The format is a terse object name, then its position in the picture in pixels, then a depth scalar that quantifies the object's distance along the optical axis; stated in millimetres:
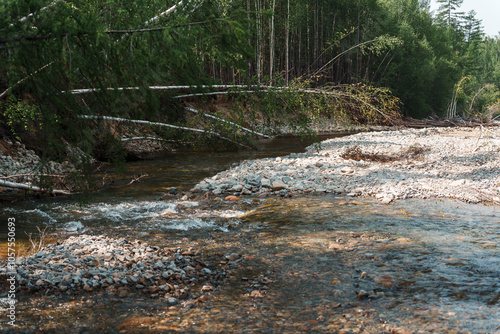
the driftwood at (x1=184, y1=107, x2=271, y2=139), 10508
